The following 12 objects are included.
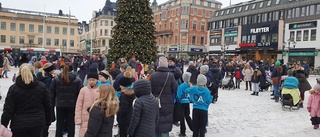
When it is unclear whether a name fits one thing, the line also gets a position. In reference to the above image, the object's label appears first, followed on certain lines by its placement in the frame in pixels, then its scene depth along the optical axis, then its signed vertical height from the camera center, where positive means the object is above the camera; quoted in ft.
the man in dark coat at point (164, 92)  14.42 -2.05
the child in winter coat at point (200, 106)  16.25 -3.19
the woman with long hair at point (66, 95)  14.71 -2.24
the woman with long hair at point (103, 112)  10.21 -2.34
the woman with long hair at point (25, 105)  10.95 -2.25
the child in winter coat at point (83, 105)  13.53 -2.67
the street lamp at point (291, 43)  100.27 +10.13
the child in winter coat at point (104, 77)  16.91 -1.15
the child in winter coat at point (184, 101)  18.22 -3.21
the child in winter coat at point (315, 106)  21.60 -4.17
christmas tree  46.21 +6.66
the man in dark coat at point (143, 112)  11.41 -2.63
